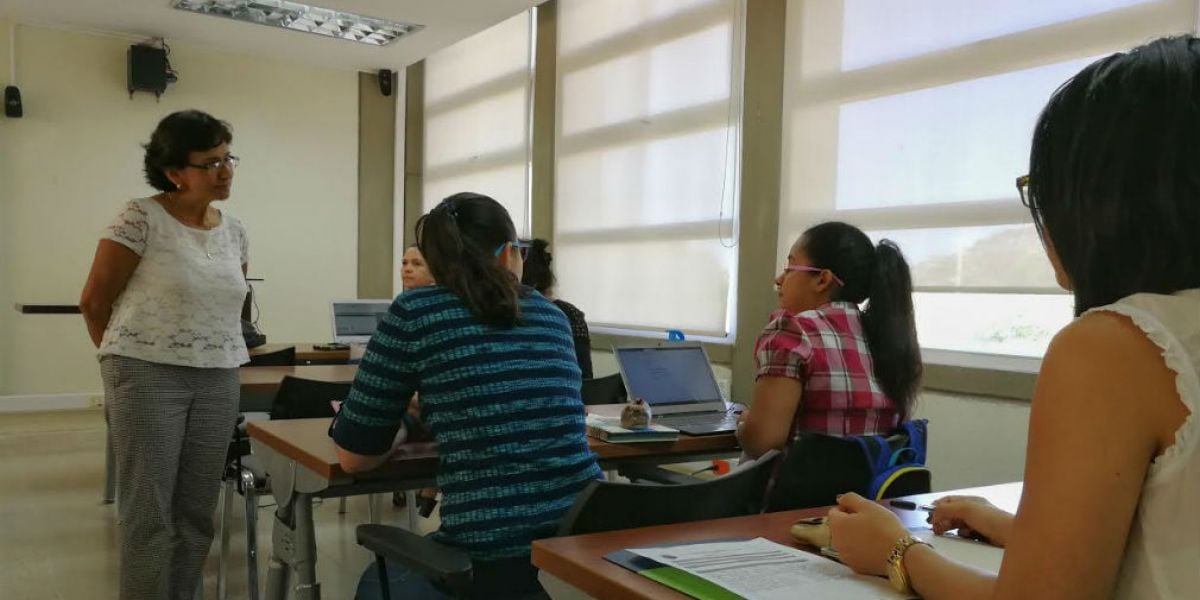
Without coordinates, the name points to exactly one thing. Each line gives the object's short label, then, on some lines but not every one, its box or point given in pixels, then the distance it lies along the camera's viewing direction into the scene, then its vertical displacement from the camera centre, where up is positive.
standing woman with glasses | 2.18 -0.23
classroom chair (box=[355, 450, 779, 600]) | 1.37 -0.40
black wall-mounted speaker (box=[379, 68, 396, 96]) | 8.06 +1.66
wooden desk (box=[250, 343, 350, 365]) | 3.95 -0.43
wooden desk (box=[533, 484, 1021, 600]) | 0.99 -0.36
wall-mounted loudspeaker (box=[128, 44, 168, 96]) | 6.79 +1.45
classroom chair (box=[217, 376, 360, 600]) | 2.69 -0.49
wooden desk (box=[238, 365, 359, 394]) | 3.09 -0.44
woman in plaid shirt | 2.06 -0.21
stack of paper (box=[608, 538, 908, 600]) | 0.93 -0.34
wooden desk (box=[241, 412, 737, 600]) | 1.78 -0.45
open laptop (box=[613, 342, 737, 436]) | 2.53 -0.34
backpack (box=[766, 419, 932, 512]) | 1.73 -0.40
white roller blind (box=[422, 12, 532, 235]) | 6.53 +1.18
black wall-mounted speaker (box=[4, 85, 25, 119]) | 6.39 +1.09
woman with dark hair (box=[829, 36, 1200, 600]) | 0.64 -0.05
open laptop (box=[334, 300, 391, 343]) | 4.68 -0.31
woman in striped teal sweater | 1.56 -0.26
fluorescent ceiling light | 6.12 +1.76
